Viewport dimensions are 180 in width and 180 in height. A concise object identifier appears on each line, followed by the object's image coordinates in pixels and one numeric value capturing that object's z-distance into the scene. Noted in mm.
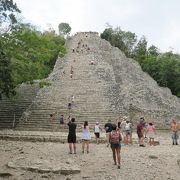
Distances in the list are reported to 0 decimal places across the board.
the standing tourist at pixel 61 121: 15620
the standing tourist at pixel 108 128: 11334
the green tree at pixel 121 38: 36768
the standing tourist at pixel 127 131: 11530
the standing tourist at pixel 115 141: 8146
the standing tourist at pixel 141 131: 11320
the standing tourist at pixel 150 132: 11643
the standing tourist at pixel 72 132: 9360
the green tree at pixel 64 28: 46149
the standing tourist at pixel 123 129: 11888
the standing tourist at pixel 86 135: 9719
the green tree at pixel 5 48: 8714
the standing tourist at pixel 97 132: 11648
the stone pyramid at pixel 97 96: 16544
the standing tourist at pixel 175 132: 12061
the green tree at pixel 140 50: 35133
